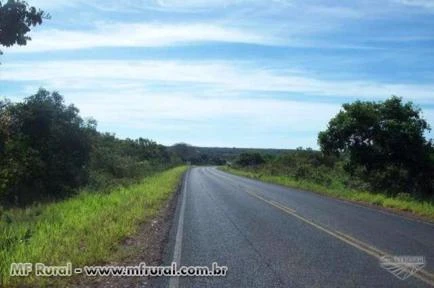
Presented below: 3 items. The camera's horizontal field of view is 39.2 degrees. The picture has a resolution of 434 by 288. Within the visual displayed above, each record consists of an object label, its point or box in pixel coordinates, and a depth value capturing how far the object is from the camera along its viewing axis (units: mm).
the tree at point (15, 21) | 13781
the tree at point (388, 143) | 30812
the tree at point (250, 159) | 116312
